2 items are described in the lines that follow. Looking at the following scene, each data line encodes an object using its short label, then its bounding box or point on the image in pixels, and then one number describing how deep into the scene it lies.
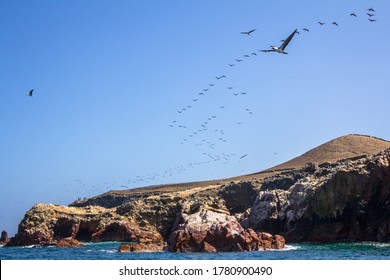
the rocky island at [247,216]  65.19
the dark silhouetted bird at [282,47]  33.62
